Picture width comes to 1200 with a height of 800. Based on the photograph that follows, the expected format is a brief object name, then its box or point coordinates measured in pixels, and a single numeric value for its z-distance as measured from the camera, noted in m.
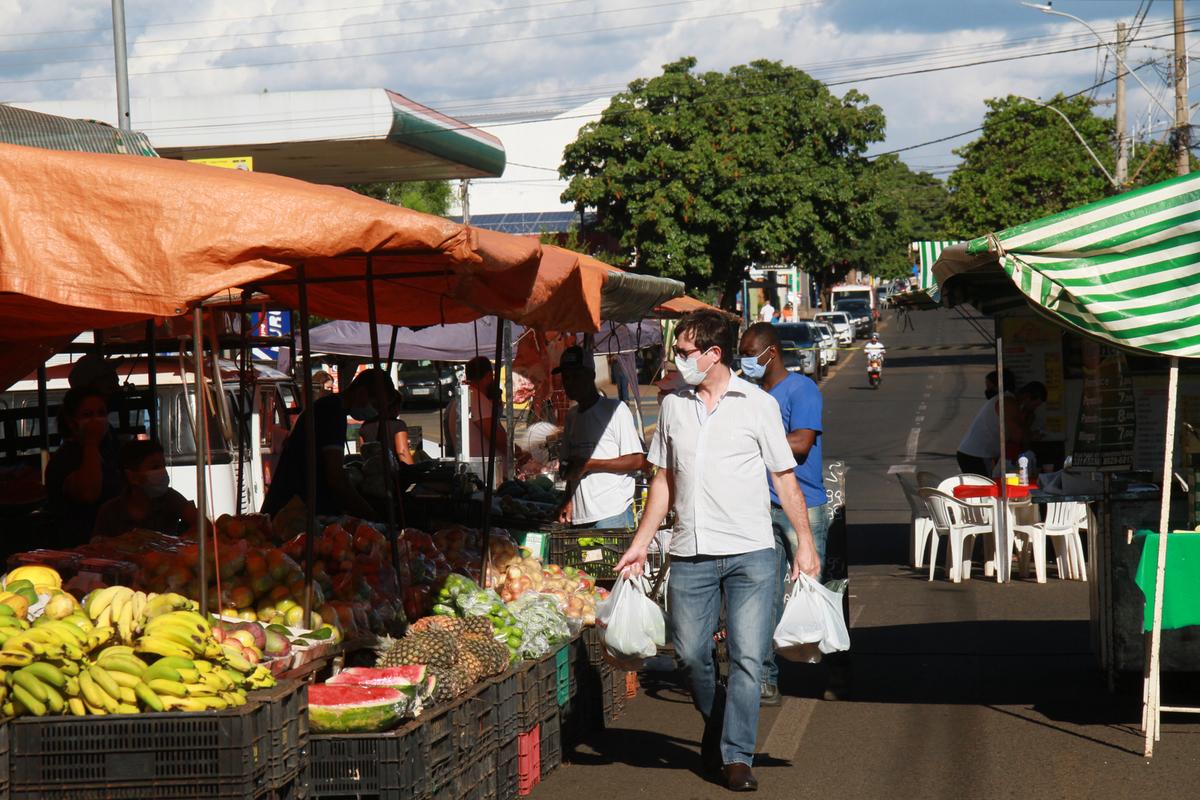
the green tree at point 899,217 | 45.77
